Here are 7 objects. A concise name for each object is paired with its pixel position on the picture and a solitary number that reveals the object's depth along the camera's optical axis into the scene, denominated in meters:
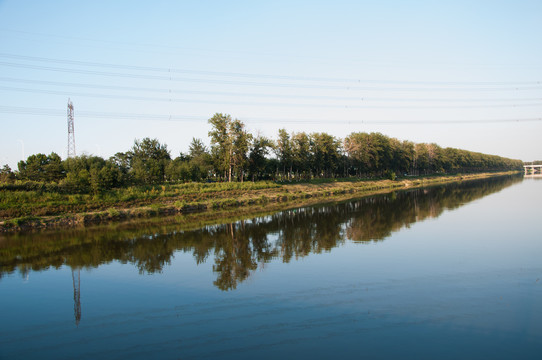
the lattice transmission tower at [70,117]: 47.62
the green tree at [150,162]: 50.21
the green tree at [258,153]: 66.12
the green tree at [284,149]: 69.25
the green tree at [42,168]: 46.81
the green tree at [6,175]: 41.00
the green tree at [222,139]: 61.25
